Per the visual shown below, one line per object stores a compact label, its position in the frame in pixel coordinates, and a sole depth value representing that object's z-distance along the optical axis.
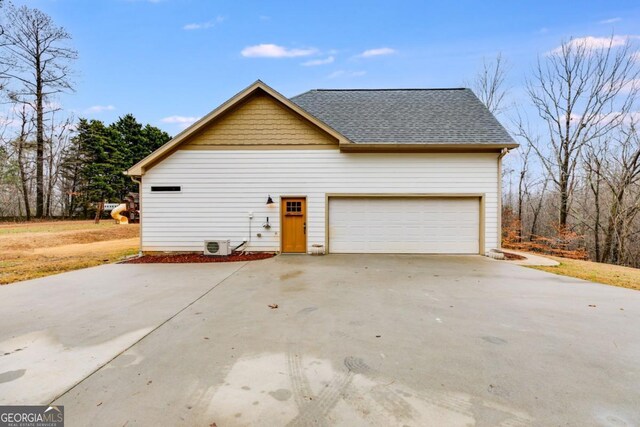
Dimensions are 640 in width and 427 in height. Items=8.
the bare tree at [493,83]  20.59
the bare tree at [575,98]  15.66
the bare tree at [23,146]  21.78
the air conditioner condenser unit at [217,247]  9.38
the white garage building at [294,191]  9.81
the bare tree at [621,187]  15.29
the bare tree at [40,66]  22.11
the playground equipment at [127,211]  22.19
